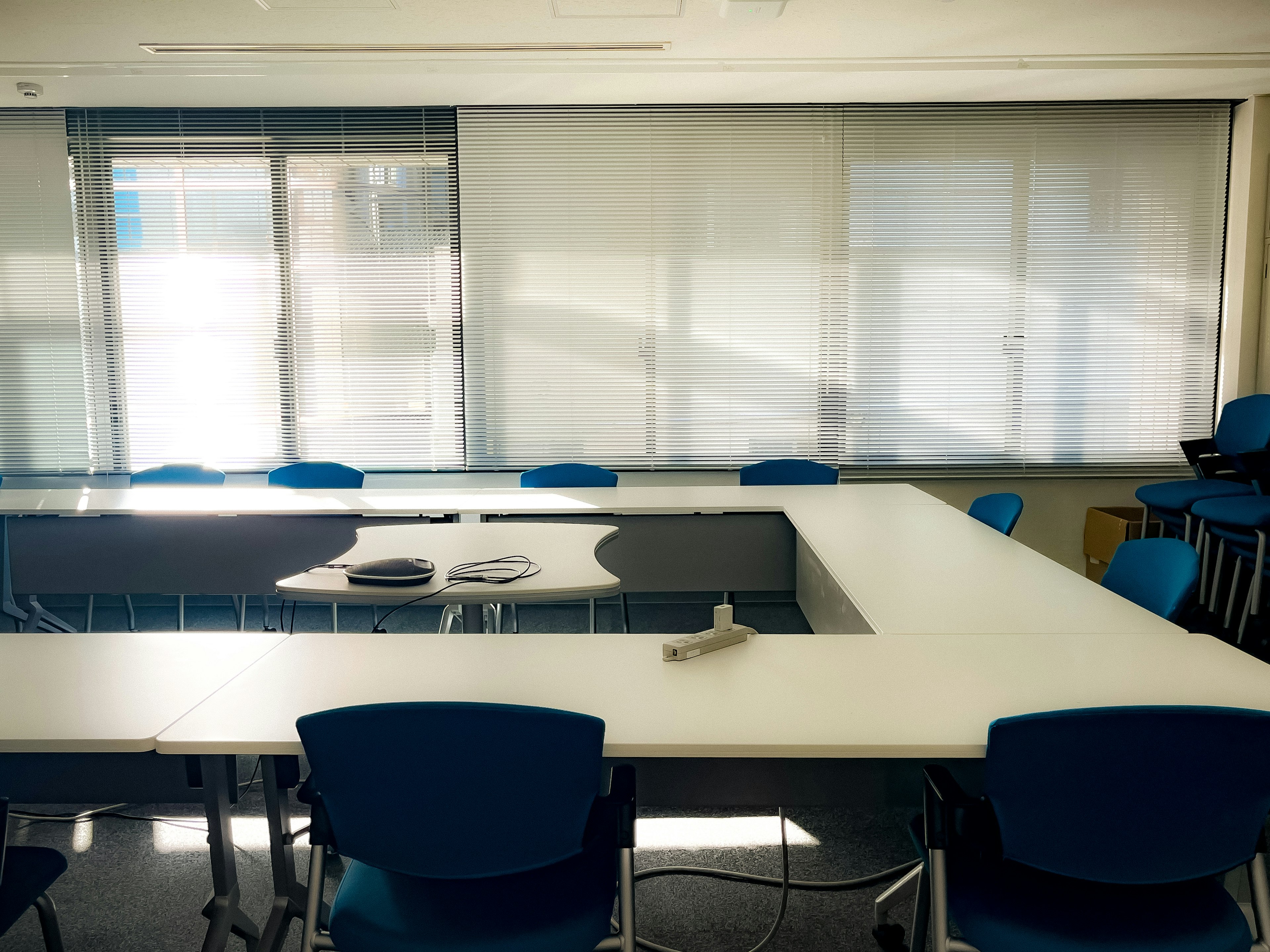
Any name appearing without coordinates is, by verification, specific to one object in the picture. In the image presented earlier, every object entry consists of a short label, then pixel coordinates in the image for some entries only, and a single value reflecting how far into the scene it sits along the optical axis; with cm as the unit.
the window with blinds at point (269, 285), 518
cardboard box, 494
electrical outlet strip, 181
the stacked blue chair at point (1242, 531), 406
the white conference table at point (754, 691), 143
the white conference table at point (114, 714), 148
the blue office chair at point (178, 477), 455
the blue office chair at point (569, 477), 443
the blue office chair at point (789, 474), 459
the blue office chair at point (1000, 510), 327
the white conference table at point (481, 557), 245
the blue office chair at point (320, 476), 450
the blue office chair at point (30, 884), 151
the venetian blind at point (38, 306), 518
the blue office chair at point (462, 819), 126
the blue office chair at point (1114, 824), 124
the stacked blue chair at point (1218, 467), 452
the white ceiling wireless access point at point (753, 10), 354
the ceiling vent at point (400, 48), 409
